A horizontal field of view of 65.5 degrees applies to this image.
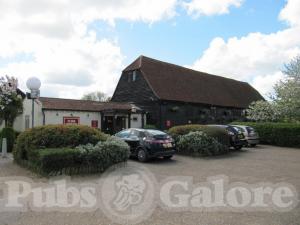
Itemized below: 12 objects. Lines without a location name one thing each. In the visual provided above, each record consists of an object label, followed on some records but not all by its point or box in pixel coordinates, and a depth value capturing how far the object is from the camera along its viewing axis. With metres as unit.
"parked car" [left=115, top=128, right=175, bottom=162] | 10.42
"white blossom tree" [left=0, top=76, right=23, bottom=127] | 14.31
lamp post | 10.16
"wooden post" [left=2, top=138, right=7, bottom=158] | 11.40
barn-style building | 21.95
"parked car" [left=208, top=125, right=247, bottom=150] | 14.11
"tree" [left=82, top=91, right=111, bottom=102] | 48.30
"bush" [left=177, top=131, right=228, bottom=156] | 12.23
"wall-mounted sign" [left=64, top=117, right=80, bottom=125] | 17.75
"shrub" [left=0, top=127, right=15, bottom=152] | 13.26
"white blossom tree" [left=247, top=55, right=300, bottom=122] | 20.28
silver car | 16.16
